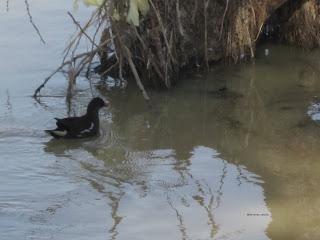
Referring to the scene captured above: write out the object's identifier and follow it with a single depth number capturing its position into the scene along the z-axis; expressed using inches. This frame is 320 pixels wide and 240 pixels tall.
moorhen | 730.2
